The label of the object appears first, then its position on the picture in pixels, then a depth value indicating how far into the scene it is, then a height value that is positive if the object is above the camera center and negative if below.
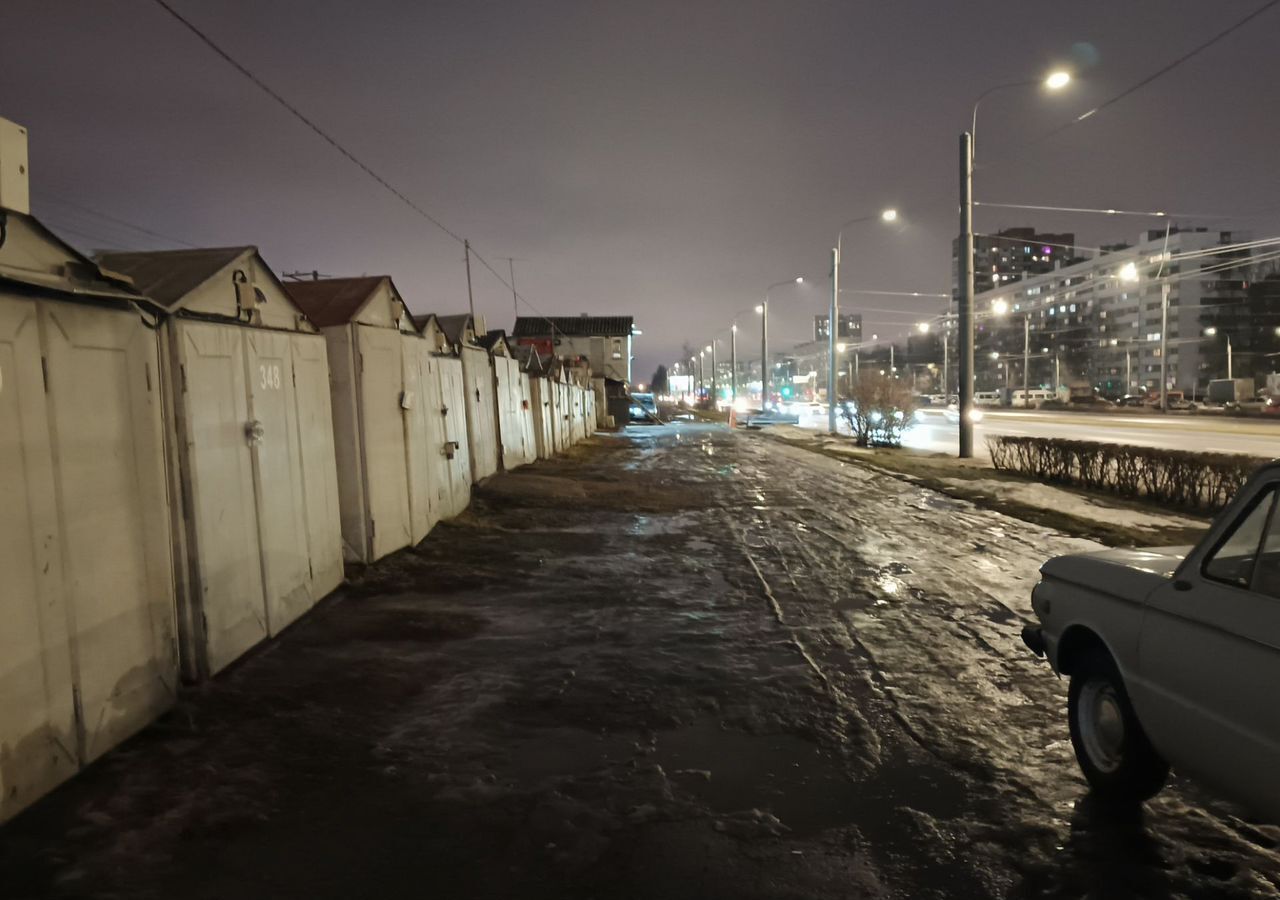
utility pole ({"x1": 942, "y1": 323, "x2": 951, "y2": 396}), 84.20 -0.52
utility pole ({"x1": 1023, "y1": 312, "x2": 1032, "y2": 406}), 77.56 -1.76
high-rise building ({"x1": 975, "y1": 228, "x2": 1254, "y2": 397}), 93.38 +6.26
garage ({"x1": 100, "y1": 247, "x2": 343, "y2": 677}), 5.45 -0.31
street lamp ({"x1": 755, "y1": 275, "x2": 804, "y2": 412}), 52.66 +3.09
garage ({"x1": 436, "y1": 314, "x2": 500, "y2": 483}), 14.84 +0.12
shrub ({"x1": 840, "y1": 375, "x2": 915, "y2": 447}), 30.02 -1.02
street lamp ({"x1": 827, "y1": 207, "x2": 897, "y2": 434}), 38.00 +3.78
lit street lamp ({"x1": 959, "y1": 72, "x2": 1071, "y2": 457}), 22.03 +2.66
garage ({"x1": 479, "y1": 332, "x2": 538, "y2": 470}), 18.08 -0.22
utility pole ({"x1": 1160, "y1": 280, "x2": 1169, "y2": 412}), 51.50 -0.33
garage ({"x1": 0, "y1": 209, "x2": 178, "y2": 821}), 3.82 -0.55
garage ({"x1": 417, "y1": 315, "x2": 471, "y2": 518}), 11.61 -0.35
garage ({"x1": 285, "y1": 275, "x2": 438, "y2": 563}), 8.84 -0.08
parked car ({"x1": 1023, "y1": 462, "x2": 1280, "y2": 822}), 2.87 -1.19
